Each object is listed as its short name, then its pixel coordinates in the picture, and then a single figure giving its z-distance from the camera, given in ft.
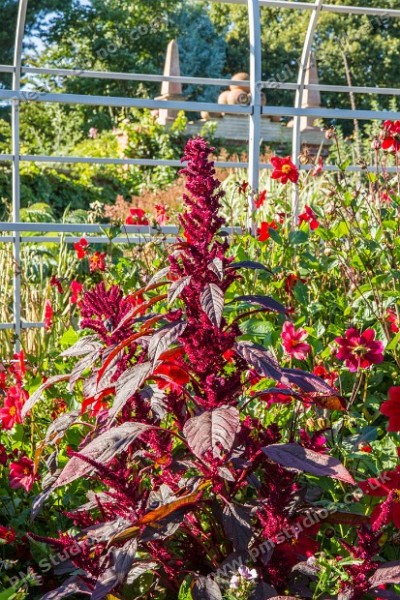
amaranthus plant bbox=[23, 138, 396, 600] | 4.73
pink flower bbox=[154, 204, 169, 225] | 11.65
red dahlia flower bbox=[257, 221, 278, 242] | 9.83
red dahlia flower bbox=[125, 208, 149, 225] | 11.76
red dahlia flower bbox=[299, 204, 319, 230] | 10.96
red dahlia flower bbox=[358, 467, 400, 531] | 5.17
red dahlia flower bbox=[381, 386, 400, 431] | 5.49
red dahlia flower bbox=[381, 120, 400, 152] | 9.16
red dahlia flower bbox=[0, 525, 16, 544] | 6.48
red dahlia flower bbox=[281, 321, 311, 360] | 6.91
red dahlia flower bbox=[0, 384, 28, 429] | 7.39
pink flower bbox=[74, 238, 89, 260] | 10.75
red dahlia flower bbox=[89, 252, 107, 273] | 9.96
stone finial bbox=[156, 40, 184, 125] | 55.31
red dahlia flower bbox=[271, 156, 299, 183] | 10.72
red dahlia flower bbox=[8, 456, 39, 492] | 6.64
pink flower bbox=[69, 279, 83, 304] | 9.96
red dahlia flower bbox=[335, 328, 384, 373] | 6.36
